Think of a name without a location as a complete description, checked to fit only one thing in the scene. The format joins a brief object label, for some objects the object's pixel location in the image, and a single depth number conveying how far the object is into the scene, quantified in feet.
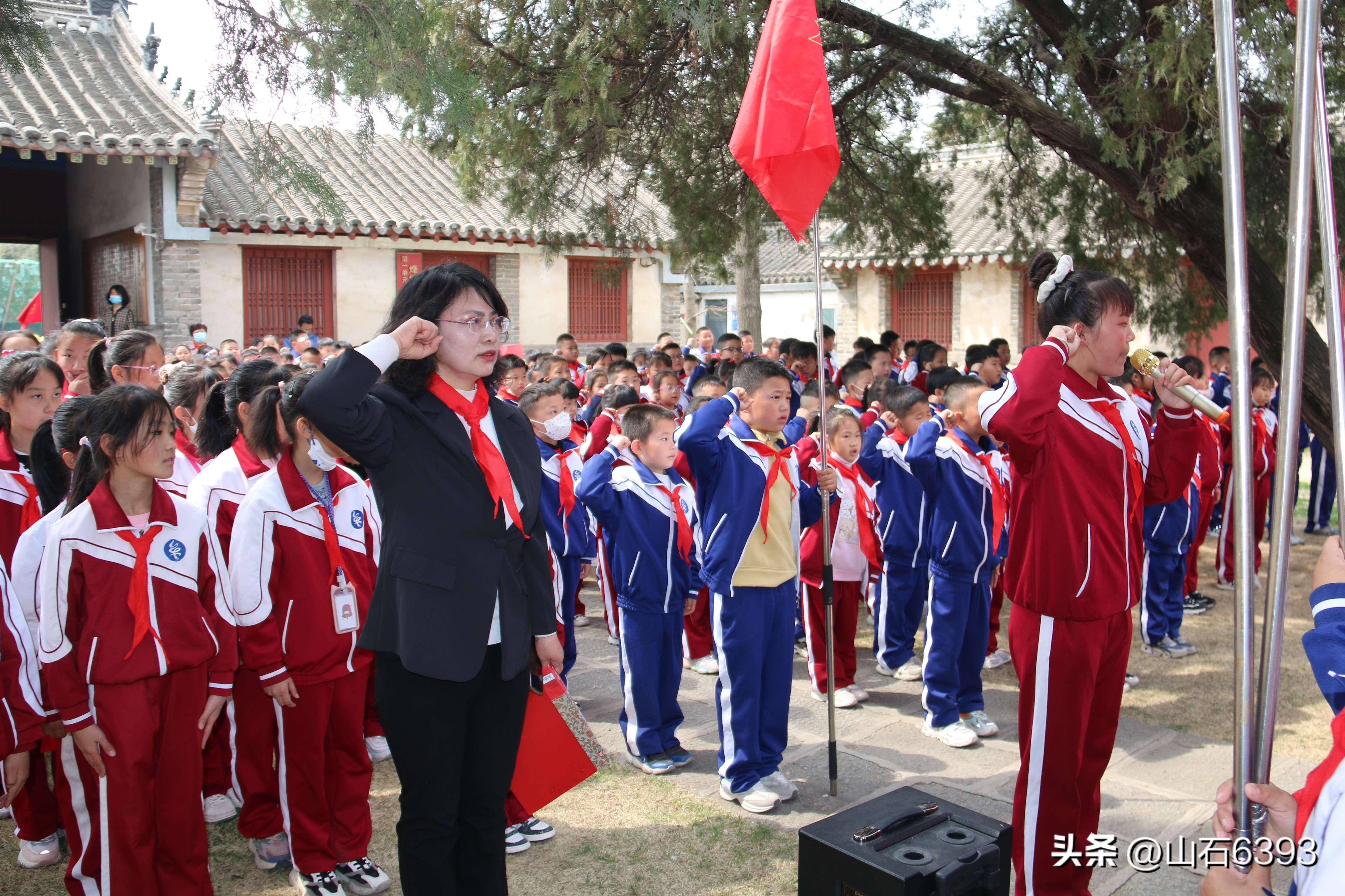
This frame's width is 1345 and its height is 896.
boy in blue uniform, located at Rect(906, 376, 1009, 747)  15.02
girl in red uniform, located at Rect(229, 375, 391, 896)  9.99
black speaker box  7.70
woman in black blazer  7.35
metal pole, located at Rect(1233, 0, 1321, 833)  4.68
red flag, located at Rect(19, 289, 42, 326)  65.31
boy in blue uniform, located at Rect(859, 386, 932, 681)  16.90
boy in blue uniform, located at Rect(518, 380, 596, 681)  16.74
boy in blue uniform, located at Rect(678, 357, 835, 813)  12.37
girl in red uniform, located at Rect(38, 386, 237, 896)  8.95
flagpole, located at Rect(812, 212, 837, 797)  12.29
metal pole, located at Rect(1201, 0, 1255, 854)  4.75
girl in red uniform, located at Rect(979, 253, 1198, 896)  9.55
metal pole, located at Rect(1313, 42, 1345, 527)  4.62
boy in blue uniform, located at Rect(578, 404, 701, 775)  13.76
